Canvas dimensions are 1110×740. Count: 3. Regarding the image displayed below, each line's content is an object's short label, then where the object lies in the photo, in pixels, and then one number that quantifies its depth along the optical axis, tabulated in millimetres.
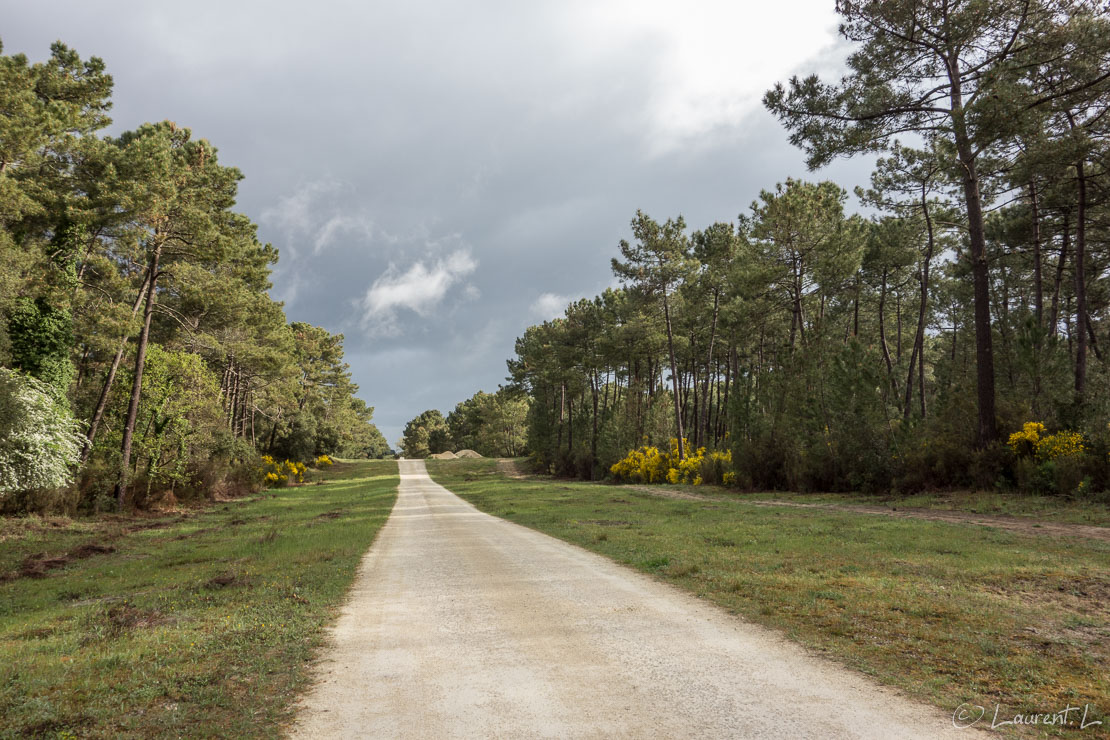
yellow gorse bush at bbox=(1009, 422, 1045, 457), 14875
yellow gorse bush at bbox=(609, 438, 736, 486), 28359
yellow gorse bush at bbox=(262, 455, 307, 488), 39562
